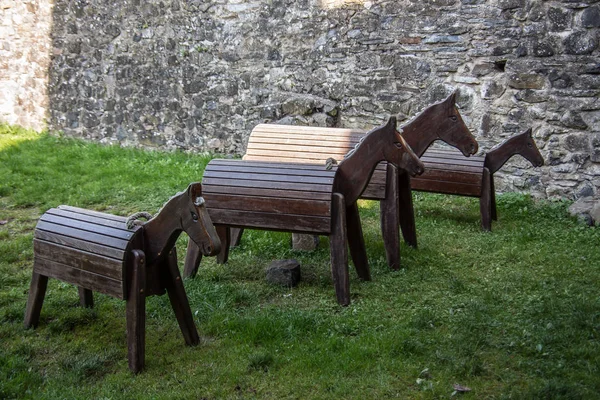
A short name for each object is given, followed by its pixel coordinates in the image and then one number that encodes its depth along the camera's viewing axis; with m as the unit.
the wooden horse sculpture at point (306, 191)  5.04
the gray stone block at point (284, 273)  5.53
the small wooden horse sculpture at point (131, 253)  4.05
